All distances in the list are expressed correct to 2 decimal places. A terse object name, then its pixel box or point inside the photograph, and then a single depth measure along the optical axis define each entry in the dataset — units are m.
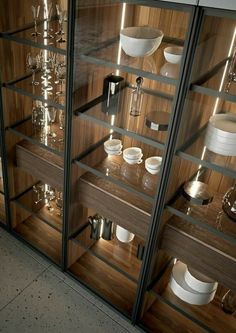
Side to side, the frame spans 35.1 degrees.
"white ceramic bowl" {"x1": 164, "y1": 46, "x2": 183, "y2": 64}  1.66
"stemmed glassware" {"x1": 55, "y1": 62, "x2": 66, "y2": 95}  2.04
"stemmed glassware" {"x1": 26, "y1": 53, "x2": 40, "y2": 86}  2.06
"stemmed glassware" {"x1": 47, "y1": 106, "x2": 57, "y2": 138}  2.24
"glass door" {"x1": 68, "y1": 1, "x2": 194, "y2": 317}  1.70
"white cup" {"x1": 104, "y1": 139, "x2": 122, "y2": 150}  2.07
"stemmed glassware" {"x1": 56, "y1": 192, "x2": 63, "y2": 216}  2.65
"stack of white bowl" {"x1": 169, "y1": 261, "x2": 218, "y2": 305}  1.97
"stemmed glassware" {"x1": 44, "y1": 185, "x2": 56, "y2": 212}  2.73
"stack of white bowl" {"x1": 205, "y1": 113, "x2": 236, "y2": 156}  1.51
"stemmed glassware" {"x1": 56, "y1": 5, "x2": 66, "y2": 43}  1.93
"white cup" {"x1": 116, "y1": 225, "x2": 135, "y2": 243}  2.33
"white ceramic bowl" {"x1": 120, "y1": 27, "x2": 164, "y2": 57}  1.58
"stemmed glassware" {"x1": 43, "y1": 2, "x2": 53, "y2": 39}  2.03
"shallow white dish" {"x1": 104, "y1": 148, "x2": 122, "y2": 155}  2.07
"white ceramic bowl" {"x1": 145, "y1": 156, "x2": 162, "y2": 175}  1.91
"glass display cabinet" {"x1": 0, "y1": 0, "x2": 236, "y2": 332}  1.57
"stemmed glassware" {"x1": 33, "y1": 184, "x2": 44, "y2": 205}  2.67
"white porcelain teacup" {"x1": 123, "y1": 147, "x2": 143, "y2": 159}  2.02
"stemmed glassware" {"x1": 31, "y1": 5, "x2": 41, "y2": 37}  1.94
